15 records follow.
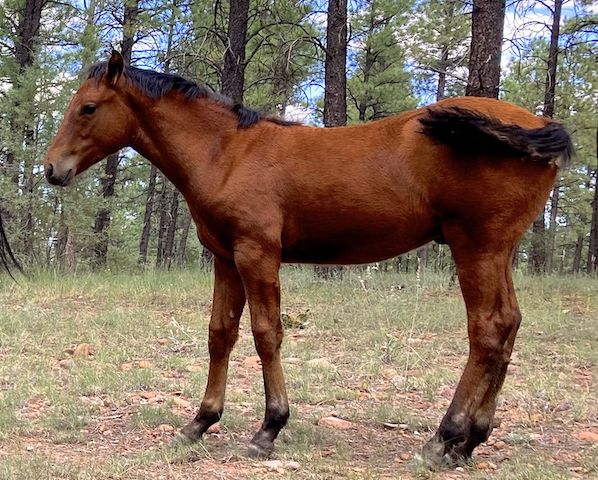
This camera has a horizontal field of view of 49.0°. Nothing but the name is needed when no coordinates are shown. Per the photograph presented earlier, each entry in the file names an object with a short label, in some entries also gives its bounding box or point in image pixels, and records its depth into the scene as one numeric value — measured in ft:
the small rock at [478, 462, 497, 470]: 11.41
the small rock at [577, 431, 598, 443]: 12.79
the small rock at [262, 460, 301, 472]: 11.12
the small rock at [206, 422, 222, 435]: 13.69
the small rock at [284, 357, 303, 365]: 19.12
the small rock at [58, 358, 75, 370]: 18.15
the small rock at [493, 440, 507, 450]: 12.73
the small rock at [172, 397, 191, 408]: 15.26
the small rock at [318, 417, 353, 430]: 13.84
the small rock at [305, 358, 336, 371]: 18.37
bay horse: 11.25
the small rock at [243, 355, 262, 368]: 19.33
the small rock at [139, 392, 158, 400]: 15.80
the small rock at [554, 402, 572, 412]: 14.85
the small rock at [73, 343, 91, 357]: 19.44
